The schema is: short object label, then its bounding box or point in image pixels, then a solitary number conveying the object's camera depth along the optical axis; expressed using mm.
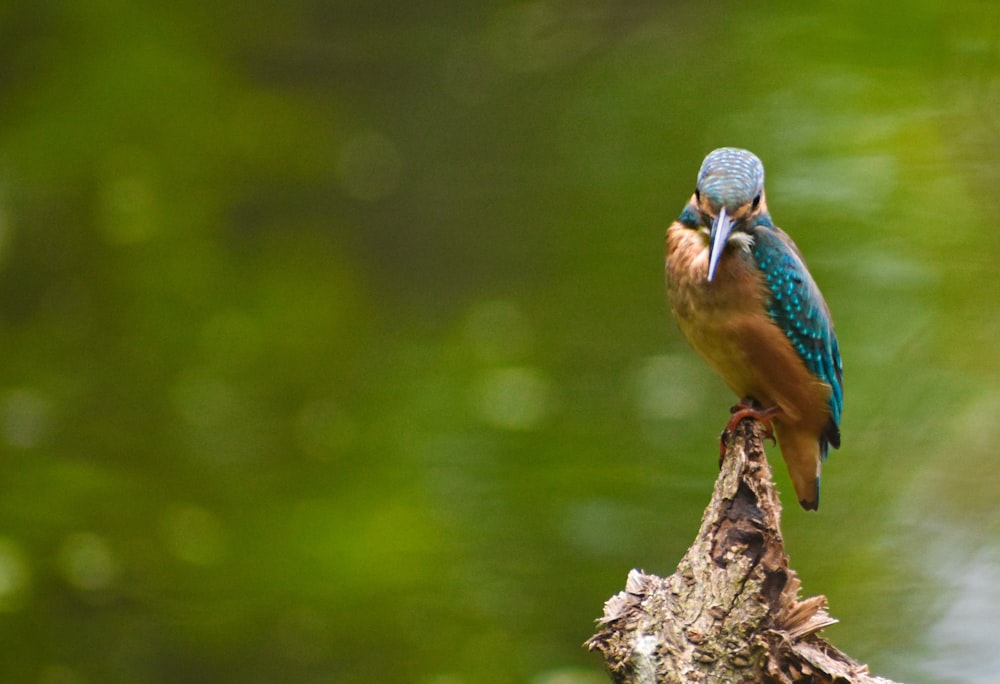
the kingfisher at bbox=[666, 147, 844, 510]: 5453
